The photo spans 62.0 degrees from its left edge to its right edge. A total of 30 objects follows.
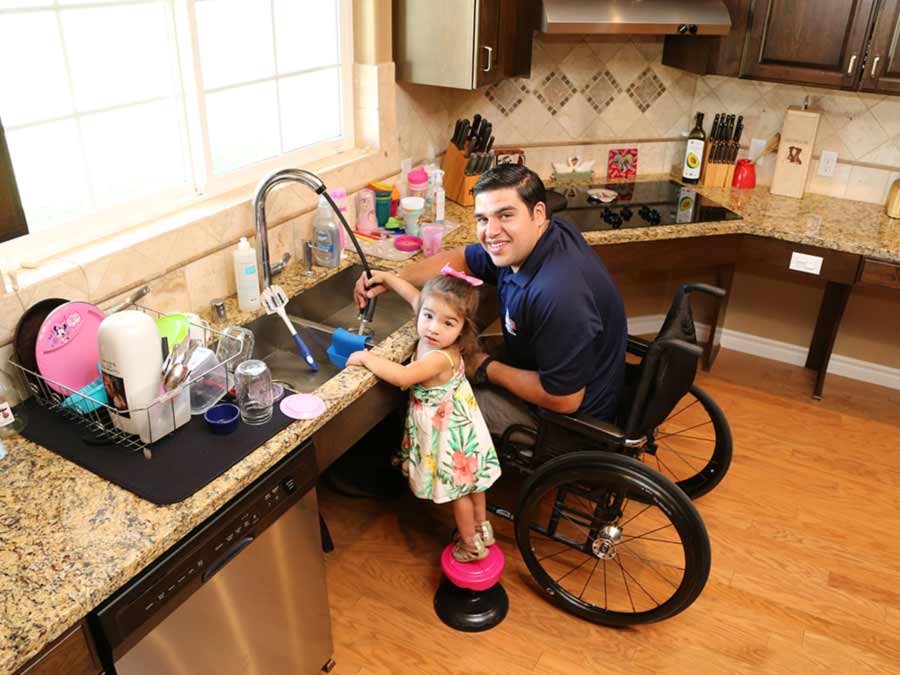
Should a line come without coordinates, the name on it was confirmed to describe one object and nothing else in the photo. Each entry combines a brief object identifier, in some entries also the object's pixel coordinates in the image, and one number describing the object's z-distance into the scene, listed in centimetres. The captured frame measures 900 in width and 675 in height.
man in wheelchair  198
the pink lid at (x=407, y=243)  262
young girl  198
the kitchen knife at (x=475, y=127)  305
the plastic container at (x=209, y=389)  173
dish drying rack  156
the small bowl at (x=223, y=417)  162
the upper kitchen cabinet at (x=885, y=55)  270
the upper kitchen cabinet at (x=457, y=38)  258
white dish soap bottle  210
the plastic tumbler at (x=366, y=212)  267
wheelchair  195
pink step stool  221
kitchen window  173
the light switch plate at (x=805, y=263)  297
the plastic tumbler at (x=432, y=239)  261
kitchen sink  213
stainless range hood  271
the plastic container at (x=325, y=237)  243
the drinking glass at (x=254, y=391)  167
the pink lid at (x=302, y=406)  170
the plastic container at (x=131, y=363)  148
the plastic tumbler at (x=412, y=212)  272
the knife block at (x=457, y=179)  305
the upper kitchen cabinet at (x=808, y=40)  278
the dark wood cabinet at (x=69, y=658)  120
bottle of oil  342
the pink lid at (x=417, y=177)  287
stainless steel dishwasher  136
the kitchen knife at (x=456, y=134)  304
